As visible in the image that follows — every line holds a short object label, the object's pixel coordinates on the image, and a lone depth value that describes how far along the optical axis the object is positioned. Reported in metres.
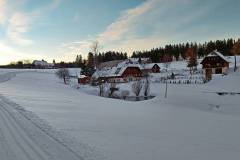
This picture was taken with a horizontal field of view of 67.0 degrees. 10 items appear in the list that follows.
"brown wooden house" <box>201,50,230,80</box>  53.40
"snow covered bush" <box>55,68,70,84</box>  55.62
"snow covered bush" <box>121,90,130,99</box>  32.72
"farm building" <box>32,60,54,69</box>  109.57
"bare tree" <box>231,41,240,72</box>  57.98
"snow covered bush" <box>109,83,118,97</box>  34.49
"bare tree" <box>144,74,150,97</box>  32.23
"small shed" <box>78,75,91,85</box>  53.43
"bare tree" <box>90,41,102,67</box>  54.67
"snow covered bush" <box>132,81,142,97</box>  32.69
